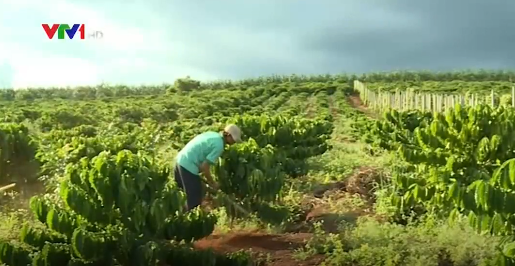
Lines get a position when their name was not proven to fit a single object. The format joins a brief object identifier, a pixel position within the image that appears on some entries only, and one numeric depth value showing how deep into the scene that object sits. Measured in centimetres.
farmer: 771
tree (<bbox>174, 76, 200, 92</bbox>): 5912
